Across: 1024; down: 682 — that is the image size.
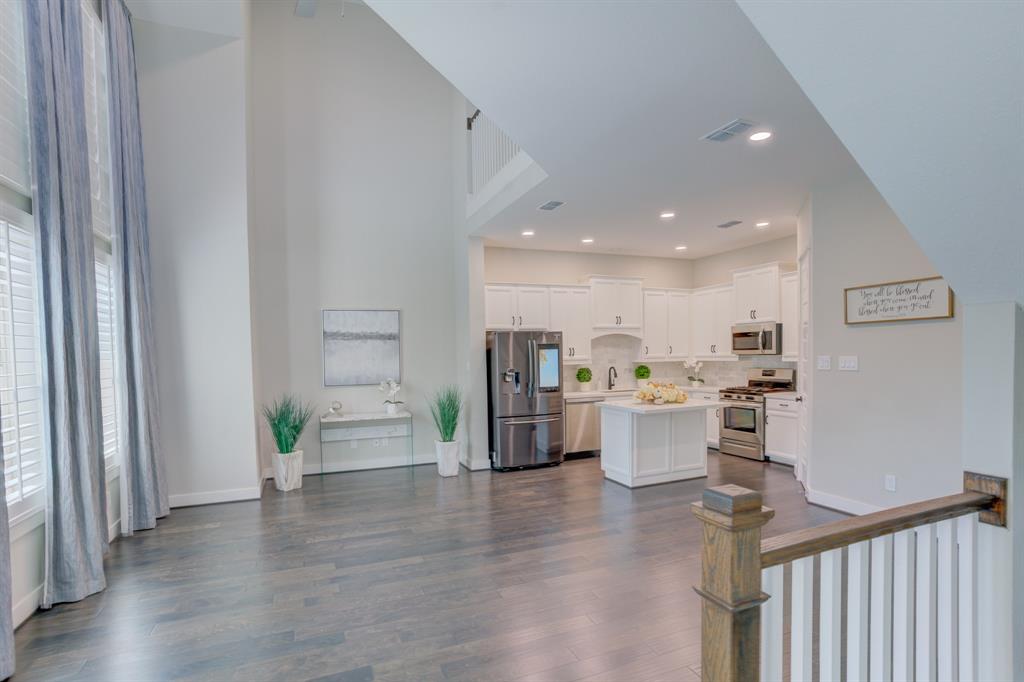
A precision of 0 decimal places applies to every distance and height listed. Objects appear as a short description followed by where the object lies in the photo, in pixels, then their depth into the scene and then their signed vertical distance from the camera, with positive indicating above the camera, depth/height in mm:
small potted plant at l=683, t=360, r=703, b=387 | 7673 -859
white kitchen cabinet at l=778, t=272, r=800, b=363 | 6219 +39
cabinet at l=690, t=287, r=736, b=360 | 7195 -63
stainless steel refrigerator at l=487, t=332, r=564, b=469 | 5996 -930
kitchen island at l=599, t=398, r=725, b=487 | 5172 -1304
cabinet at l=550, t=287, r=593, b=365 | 6957 +33
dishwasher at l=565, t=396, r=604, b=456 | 6648 -1403
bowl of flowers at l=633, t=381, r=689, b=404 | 5387 -804
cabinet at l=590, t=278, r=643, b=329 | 7184 +248
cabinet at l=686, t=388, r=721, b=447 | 7031 -1416
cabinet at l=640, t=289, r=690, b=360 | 7574 -73
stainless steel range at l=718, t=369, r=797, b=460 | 6305 -1221
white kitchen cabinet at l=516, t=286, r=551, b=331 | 6766 +203
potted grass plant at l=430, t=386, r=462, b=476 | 5723 -1294
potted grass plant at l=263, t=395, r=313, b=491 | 5223 -1286
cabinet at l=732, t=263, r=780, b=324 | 6355 +314
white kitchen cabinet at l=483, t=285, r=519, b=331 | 6602 +212
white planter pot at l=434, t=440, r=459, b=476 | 5715 -1516
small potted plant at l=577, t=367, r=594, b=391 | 7072 -763
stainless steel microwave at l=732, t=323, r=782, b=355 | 6375 -280
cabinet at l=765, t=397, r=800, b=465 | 5863 -1342
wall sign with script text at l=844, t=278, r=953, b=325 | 3637 +102
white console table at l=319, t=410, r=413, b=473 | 5930 -1404
